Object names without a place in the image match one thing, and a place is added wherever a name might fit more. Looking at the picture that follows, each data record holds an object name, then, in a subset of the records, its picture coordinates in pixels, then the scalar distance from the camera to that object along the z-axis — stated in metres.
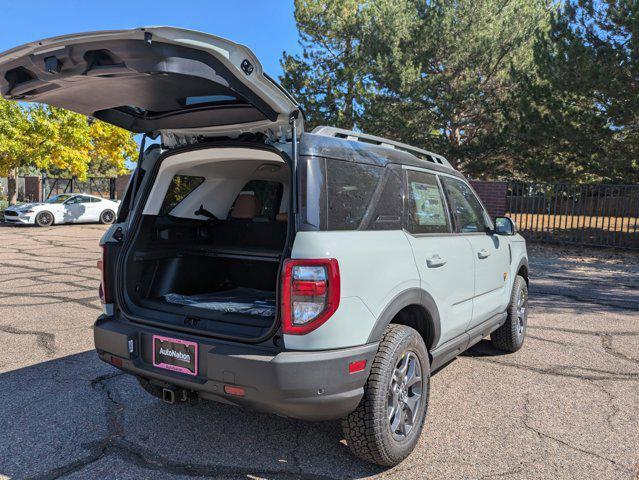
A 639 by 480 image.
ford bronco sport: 2.49
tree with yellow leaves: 20.10
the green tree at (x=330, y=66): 21.69
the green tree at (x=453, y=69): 18.38
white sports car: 18.73
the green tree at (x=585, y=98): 12.90
